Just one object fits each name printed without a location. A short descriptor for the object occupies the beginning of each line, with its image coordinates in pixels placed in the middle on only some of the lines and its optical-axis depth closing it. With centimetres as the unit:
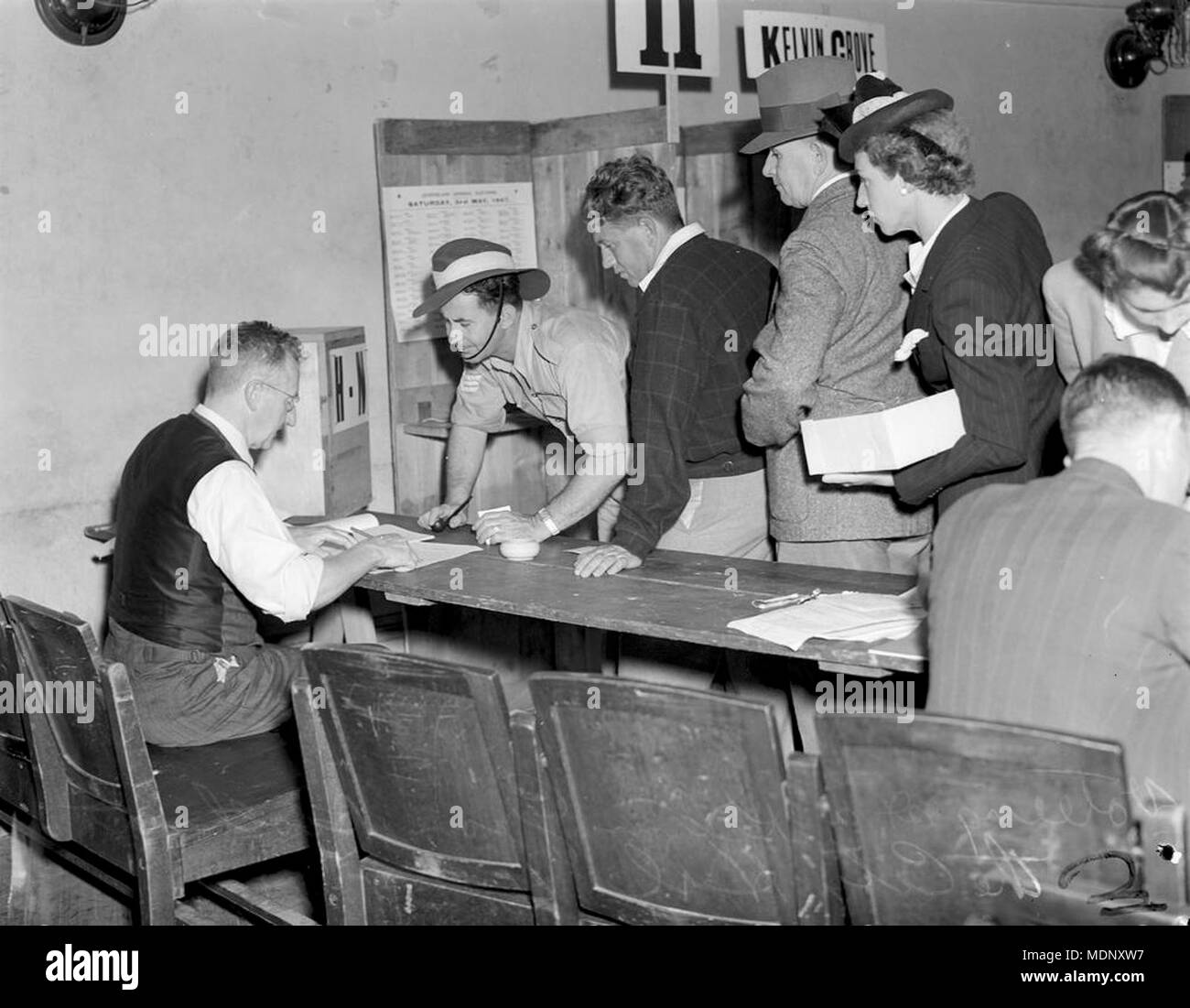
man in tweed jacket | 355
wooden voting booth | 579
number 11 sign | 584
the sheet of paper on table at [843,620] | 293
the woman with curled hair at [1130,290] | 284
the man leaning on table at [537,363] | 399
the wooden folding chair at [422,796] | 235
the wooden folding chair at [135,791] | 294
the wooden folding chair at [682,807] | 209
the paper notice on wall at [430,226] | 576
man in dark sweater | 378
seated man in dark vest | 342
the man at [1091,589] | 211
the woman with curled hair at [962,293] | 316
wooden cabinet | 490
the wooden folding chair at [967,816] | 185
